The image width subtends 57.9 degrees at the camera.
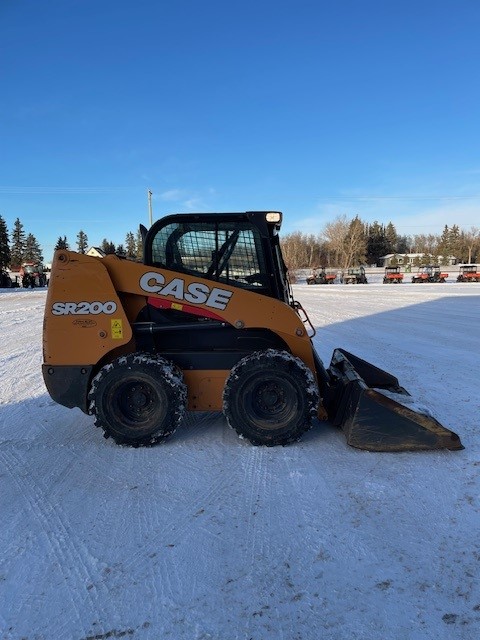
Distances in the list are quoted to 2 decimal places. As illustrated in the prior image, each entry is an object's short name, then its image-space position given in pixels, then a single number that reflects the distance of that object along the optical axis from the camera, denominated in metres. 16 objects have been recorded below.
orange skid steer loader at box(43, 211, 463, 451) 3.84
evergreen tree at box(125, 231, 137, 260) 92.95
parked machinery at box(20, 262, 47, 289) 42.72
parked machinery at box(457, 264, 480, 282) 43.91
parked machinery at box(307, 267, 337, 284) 47.92
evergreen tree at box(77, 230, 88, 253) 101.81
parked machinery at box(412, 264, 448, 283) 44.66
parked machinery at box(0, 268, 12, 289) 40.97
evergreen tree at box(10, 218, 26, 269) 85.14
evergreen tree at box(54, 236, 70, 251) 80.23
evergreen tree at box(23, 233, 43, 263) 89.15
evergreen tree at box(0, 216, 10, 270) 43.69
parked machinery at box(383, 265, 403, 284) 44.91
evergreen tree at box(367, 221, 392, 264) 91.62
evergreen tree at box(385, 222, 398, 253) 101.61
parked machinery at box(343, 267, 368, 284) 46.22
